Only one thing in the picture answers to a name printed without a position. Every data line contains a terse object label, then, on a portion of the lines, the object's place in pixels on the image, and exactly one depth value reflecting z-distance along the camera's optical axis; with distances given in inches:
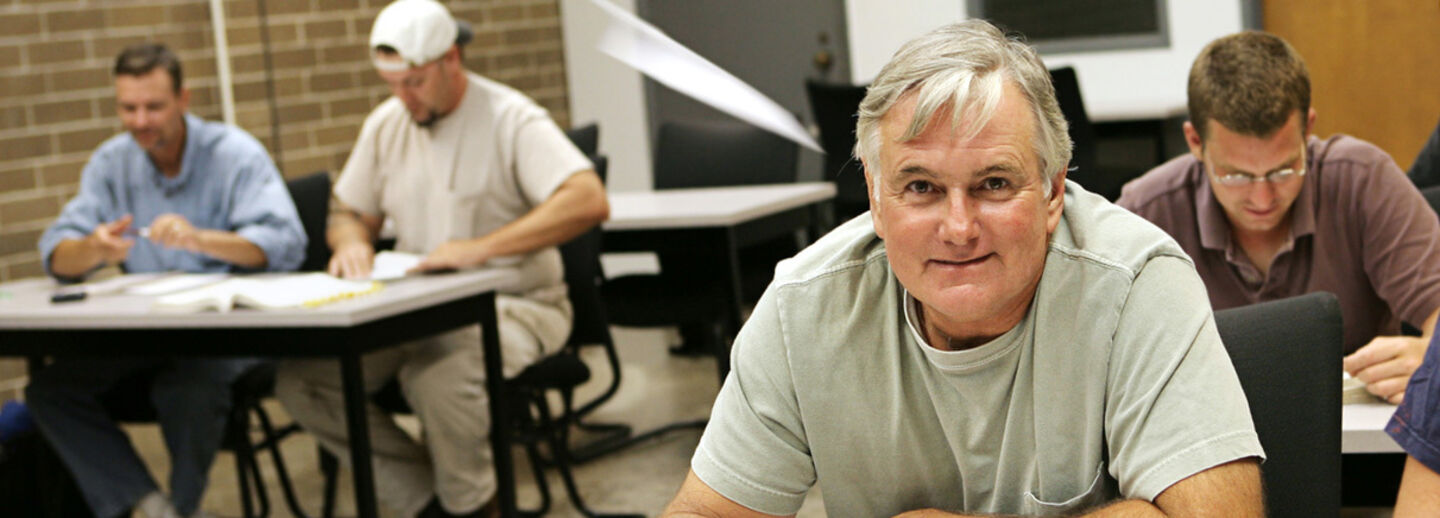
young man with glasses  77.6
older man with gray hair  49.3
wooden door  156.9
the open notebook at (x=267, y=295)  114.2
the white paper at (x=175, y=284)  127.6
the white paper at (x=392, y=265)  125.5
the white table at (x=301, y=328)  111.7
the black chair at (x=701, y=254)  157.8
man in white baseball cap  129.2
